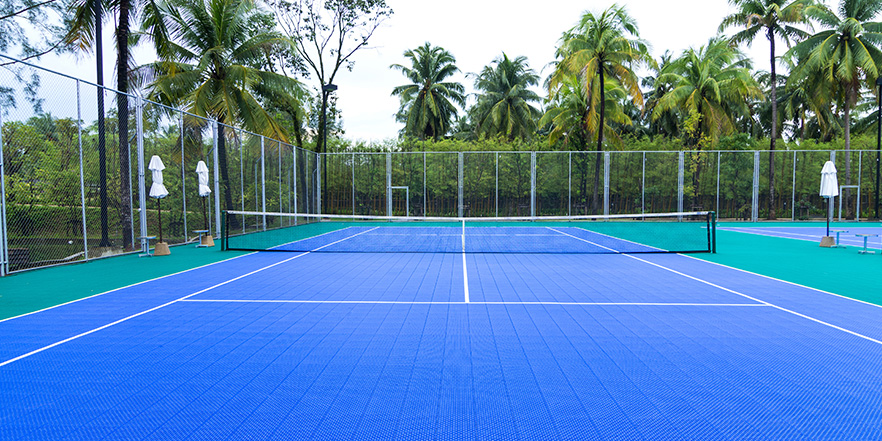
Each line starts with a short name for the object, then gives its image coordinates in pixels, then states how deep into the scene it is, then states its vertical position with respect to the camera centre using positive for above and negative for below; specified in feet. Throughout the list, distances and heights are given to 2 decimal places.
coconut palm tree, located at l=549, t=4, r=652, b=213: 75.20 +21.22
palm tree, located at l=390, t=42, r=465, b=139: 117.50 +25.03
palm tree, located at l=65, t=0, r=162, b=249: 38.14 +12.87
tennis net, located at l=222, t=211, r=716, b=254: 43.68 -3.79
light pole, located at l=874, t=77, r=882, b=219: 77.36 +7.94
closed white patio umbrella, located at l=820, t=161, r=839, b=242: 41.45 +1.23
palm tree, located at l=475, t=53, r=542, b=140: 121.39 +24.13
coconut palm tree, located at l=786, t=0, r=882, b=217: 80.12 +23.75
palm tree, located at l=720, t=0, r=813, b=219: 79.46 +27.56
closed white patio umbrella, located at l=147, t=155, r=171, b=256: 36.42 +1.56
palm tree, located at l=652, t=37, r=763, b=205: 91.56 +19.01
